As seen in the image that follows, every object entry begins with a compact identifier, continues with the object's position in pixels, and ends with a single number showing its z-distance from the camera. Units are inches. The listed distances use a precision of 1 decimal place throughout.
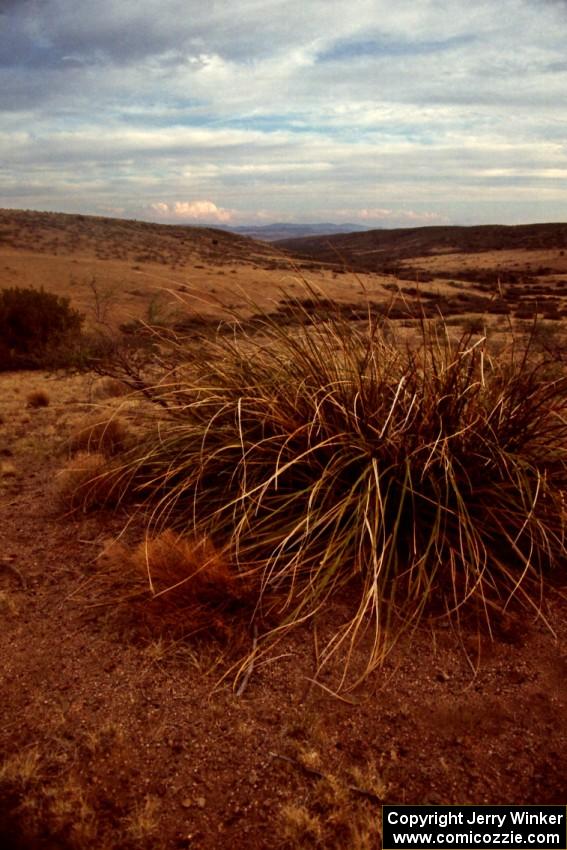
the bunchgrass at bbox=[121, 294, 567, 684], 115.9
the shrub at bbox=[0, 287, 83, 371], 505.0
